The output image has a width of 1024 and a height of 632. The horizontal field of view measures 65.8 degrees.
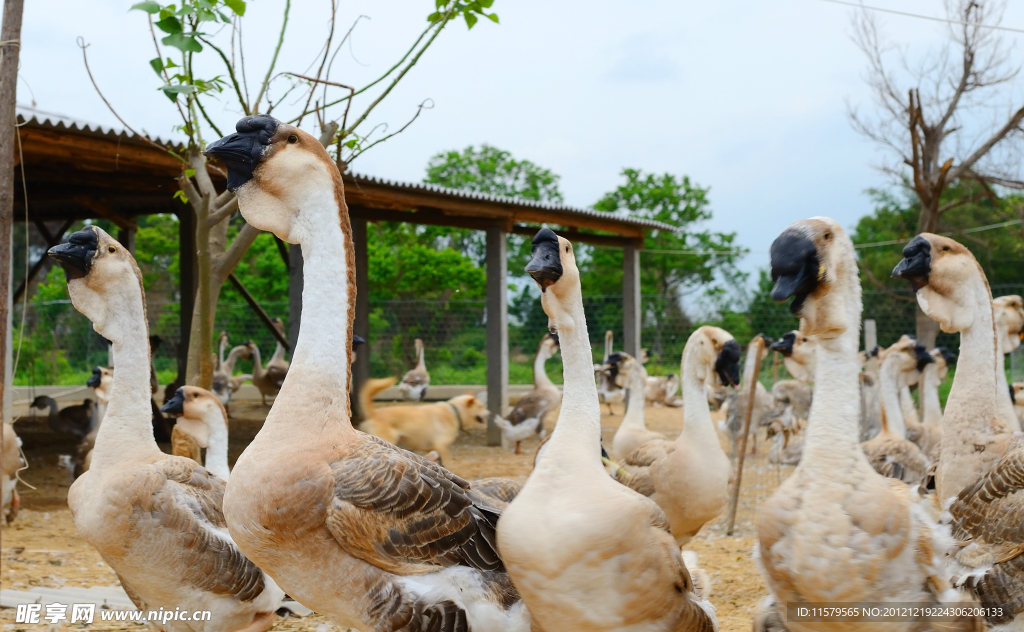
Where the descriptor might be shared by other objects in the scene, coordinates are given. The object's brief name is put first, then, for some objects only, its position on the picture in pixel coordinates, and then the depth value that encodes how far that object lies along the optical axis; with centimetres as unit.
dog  912
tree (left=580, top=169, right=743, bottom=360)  3128
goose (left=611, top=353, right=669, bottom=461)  809
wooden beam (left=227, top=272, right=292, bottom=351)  1179
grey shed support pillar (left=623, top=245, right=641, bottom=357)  1565
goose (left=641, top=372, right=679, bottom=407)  1969
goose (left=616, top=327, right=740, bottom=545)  517
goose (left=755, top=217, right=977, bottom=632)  242
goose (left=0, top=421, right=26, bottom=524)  700
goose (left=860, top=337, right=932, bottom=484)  679
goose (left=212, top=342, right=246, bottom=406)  1594
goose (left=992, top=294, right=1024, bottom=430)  641
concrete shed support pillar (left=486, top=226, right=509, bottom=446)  1345
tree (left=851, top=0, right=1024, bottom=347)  1259
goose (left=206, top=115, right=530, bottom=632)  265
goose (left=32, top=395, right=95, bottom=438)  1191
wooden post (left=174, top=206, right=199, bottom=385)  1134
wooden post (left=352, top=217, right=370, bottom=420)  1294
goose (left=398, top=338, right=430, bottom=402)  1775
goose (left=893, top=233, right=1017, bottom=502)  404
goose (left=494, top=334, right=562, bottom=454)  1263
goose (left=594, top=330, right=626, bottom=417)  1876
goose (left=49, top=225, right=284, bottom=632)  348
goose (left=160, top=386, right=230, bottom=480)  472
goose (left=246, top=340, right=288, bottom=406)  1656
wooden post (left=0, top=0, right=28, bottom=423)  392
